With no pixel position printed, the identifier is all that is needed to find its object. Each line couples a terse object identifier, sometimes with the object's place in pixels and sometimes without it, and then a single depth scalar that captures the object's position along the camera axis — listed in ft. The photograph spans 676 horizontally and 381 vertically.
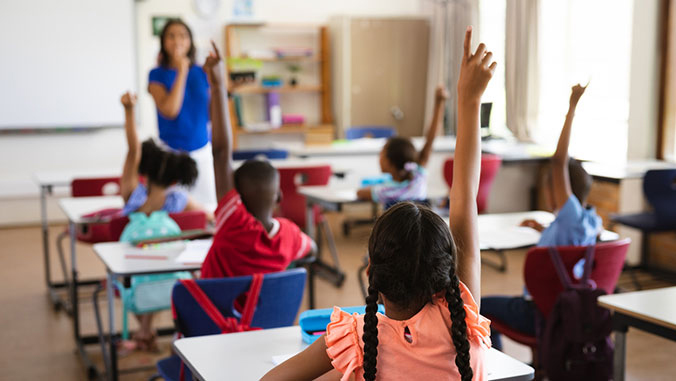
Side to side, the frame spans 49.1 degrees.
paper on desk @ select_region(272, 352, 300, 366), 5.14
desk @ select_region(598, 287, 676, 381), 6.18
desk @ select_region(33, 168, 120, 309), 14.29
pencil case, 5.60
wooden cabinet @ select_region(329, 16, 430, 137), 24.90
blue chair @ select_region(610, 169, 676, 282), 14.23
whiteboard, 21.99
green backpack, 9.10
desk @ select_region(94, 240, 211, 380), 8.13
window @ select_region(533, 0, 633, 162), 16.55
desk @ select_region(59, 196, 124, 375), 11.18
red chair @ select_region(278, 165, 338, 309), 15.48
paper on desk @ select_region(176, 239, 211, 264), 8.47
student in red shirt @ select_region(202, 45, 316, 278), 7.32
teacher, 12.07
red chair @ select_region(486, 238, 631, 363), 8.08
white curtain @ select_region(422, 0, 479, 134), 23.55
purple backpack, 7.80
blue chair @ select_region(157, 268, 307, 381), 6.59
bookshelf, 24.31
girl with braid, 3.83
